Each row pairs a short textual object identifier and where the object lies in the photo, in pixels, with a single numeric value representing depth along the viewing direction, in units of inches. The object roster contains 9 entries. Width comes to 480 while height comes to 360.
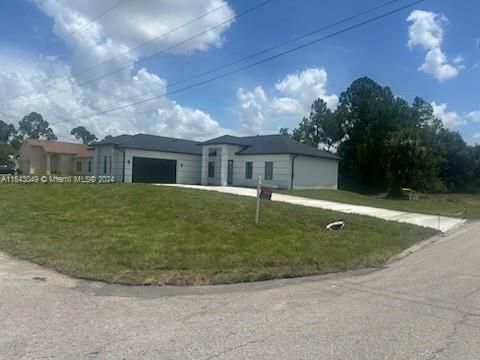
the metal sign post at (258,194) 460.3
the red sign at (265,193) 477.3
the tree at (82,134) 4658.0
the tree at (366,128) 1990.7
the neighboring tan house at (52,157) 2148.1
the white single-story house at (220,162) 1274.6
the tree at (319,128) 2284.7
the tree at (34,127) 4365.2
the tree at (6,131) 4362.7
